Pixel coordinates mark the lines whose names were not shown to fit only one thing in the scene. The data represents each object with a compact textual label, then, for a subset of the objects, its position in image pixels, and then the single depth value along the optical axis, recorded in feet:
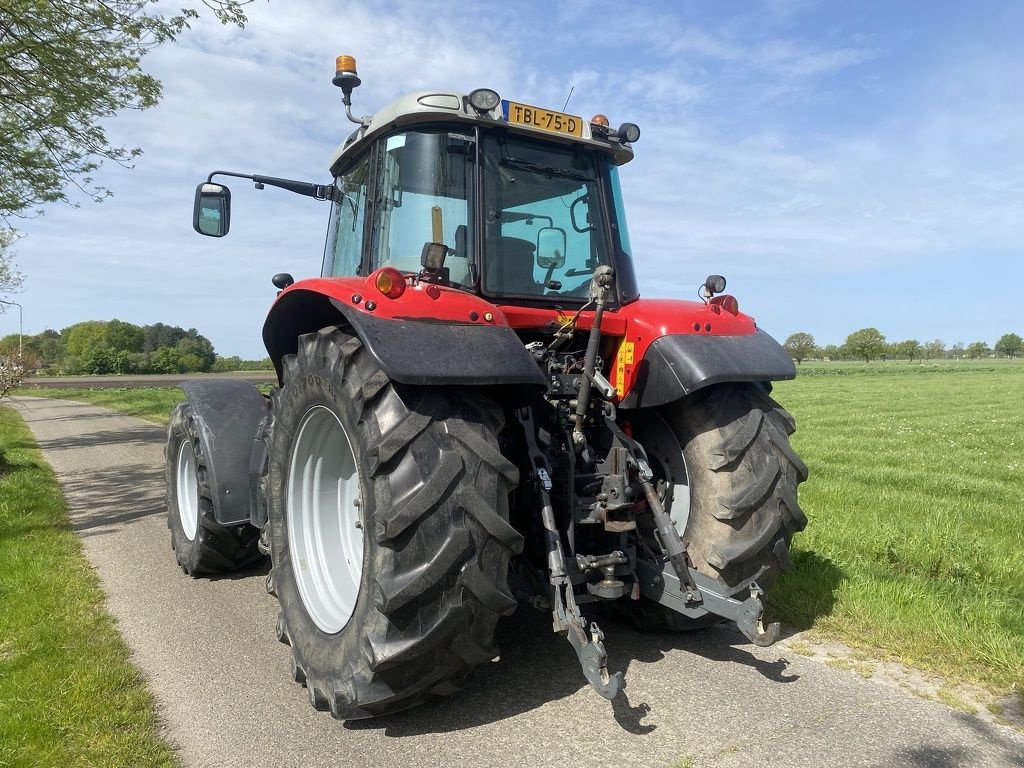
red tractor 8.04
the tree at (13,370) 39.51
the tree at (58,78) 26.84
